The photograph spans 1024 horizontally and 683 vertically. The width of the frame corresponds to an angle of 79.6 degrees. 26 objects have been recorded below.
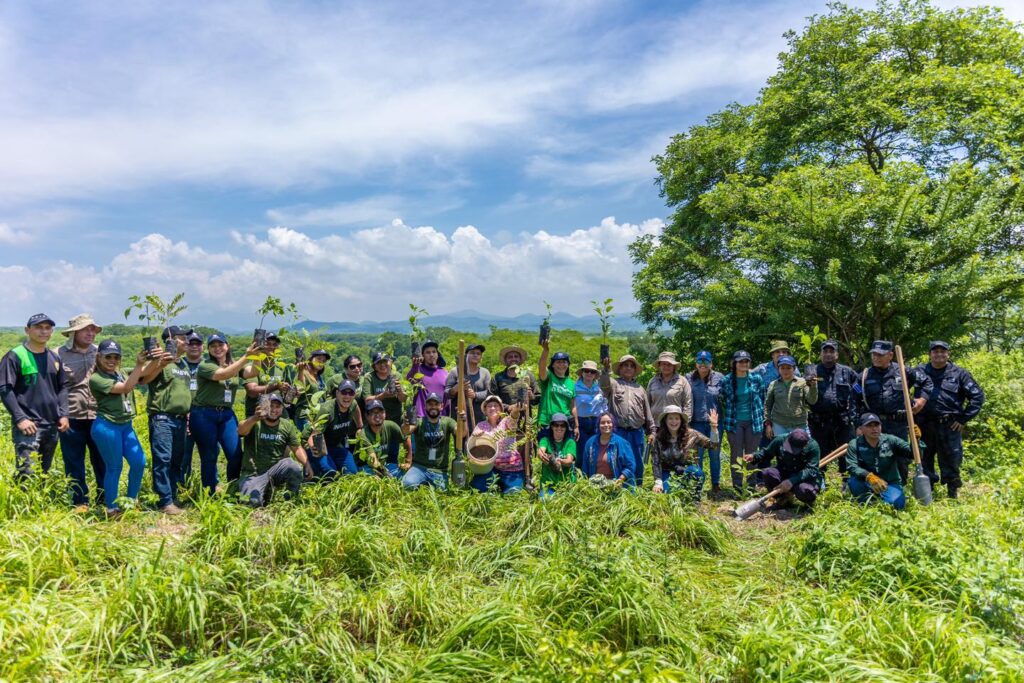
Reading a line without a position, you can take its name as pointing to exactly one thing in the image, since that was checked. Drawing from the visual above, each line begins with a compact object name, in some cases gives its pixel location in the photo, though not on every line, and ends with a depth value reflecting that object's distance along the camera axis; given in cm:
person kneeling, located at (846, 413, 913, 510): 616
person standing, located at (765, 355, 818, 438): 686
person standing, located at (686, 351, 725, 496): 714
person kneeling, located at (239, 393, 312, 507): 602
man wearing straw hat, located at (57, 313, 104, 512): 559
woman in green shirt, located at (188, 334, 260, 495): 605
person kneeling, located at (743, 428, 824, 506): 629
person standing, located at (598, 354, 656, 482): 684
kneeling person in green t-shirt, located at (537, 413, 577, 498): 635
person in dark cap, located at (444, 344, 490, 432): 701
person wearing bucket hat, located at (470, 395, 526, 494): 641
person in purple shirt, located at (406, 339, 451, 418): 702
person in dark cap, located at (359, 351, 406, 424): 682
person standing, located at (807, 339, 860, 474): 710
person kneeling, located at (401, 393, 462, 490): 653
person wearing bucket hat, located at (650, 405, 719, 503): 648
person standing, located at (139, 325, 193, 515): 583
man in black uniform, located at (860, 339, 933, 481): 687
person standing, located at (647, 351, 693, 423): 695
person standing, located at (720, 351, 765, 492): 718
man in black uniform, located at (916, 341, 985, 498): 680
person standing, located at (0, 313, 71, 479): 523
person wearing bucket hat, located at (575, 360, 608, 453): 689
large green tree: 1017
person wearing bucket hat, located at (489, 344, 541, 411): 693
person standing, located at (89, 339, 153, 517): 543
